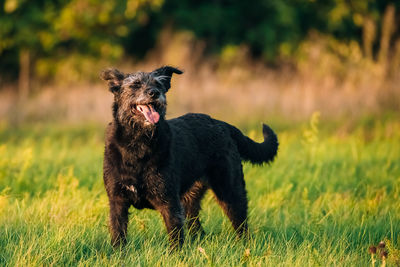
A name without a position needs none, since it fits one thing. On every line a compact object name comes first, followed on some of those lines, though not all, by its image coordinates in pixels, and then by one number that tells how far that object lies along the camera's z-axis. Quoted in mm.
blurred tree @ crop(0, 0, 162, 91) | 35562
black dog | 9133
